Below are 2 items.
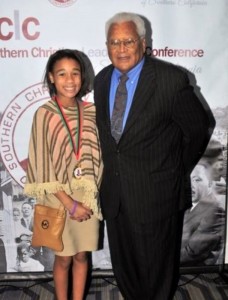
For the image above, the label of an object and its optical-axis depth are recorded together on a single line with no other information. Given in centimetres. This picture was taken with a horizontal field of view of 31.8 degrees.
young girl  191
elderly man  185
